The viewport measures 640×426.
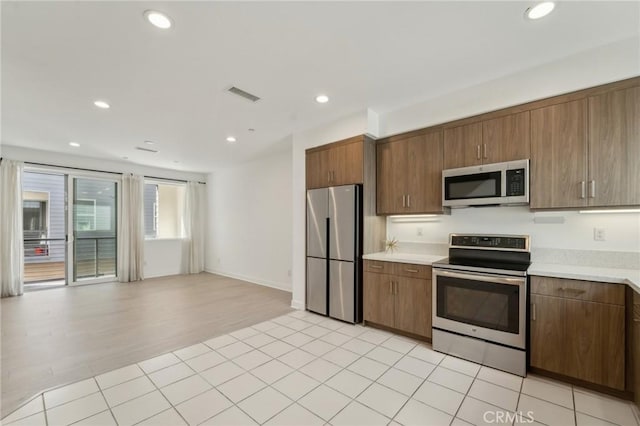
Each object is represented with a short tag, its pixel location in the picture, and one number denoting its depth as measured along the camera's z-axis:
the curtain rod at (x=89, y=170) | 5.18
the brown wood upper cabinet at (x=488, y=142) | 2.57
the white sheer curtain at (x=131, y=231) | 6.10
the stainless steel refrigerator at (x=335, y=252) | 3.47
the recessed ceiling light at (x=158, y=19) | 1.79
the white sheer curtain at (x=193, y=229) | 7.22
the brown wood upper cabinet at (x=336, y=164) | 3.49
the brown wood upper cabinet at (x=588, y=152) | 2.11
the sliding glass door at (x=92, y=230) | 5.68
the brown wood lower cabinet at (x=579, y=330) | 1.98
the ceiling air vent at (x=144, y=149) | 5.00
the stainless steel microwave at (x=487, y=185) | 2.52
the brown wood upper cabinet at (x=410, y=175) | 3.11
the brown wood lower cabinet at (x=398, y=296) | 2.92
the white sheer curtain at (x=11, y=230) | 4.78
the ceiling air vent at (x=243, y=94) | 2.87
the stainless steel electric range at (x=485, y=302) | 2.33
